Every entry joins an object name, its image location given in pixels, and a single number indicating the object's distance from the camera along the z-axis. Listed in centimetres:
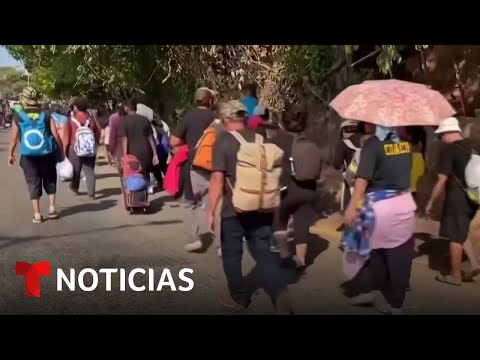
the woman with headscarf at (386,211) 438
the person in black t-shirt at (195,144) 601
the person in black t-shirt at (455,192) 505
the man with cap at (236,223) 443
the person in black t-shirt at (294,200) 546
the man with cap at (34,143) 666
